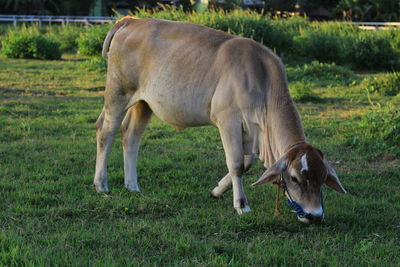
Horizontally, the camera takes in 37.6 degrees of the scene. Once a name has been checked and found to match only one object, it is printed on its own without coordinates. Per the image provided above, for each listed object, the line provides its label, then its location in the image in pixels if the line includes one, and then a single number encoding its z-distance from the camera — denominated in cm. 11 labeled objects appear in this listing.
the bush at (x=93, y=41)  1947
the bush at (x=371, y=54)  1831
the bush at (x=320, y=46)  1902
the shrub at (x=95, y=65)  1641
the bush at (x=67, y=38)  2298
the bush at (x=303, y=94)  1231
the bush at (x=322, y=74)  1516
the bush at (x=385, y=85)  1348
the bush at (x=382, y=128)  840
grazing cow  507
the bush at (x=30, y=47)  1958
